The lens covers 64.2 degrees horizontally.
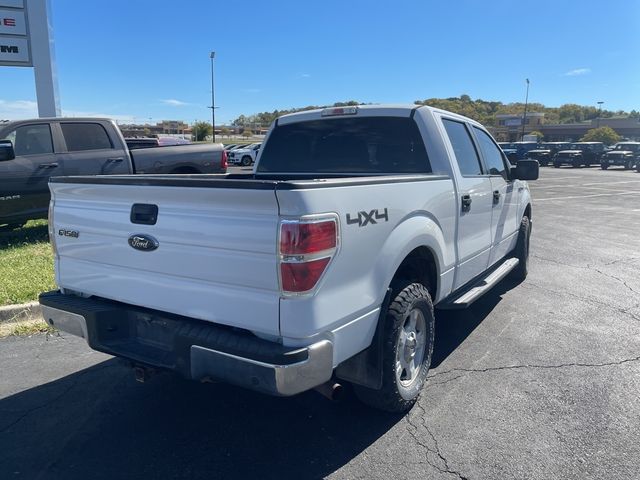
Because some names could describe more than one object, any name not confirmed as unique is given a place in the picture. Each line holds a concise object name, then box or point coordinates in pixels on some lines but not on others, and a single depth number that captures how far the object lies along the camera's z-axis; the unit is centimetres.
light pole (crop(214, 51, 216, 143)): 5527
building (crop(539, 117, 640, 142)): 9506
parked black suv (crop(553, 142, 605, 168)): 4212
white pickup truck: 245
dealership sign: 1251
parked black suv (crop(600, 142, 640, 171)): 4025
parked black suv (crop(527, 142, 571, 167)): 4354
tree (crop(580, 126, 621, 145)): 7900
